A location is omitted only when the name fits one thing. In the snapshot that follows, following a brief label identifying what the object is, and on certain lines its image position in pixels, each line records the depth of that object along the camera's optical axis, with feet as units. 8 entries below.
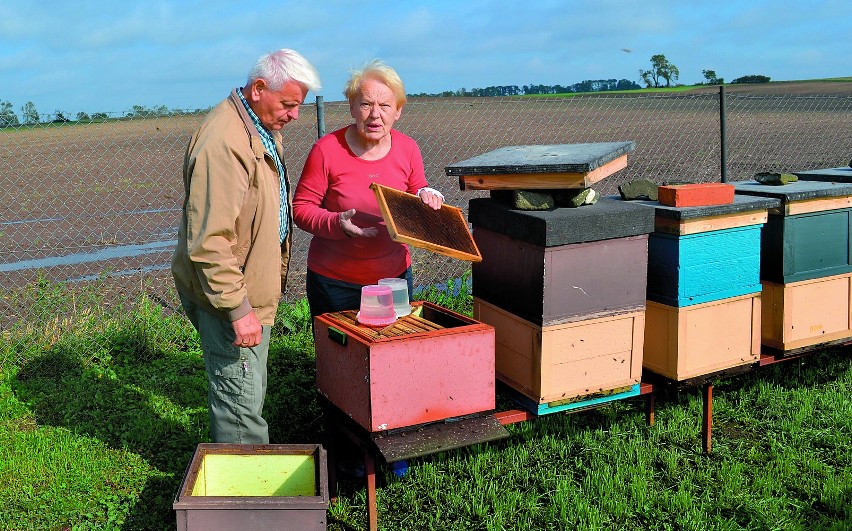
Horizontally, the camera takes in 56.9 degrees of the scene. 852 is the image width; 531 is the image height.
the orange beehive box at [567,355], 11.90
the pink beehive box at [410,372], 10.44
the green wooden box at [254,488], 9.21
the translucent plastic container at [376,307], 11.65
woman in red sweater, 11.92
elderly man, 9.68
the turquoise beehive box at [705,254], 12.81
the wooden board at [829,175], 16.48
